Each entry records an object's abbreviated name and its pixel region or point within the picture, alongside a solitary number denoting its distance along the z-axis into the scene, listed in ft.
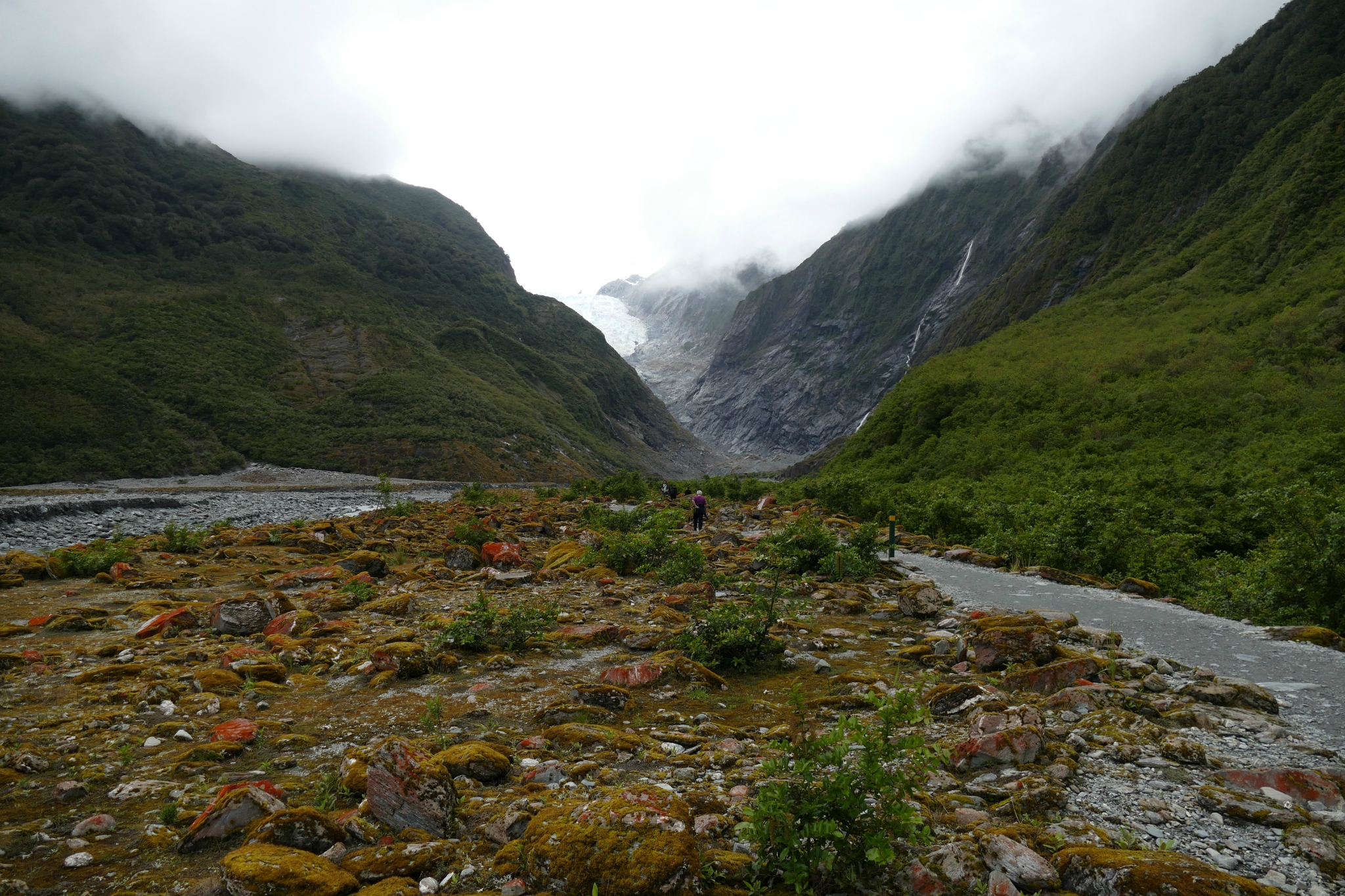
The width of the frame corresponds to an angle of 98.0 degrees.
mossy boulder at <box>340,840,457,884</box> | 11.35
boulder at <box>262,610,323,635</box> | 29.94
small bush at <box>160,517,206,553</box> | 54.70
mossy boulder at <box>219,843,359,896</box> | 10.34
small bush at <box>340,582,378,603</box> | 37.06
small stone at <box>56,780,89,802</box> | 14.12
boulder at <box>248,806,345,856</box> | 12.03
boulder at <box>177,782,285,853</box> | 12.43
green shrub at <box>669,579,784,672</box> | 25.11
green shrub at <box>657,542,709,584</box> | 41.65
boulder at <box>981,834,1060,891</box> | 10.28
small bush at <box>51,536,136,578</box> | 44.39
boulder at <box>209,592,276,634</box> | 30.01
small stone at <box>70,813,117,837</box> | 12.81
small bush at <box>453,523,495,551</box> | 58.03
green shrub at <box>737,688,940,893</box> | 10.39
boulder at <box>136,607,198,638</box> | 28.71
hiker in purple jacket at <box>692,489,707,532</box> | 72.08
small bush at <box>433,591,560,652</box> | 26.94
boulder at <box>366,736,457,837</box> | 12.95
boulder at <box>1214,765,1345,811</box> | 12.69
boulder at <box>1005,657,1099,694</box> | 21.13
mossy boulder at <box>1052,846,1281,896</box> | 9.46
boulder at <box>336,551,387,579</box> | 46.65
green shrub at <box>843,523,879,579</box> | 43.16
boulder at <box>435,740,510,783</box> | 15.48
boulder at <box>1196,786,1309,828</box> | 12.01
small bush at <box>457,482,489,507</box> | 101.09
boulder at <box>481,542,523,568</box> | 48.80
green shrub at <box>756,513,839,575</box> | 44.11
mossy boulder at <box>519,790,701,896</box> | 10.37
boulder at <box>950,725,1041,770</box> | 15.49
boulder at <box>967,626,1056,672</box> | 23.26
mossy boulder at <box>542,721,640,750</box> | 17.28
